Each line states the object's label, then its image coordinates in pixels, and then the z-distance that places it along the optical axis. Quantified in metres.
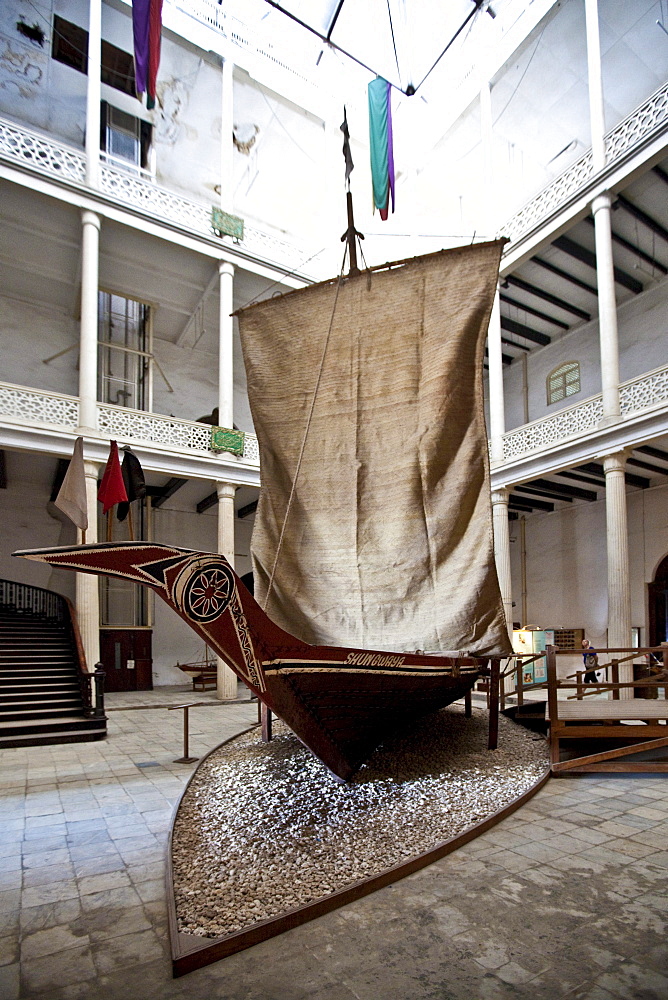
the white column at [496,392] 12.12
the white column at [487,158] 12.34
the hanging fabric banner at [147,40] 8.75
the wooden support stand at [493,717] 5.51
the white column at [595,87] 10.16
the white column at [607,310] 9.94
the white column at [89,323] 10.16
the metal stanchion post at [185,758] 5.71
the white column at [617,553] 9.43
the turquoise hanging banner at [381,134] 10.88
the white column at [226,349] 11.77
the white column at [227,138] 12.17
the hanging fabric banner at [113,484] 9.03
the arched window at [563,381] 14.84
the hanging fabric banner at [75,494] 7.17
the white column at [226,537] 11.12
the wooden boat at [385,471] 5.50
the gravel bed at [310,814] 2.76
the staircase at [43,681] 7.15
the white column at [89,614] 9.62
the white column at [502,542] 11.49
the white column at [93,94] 10.63
